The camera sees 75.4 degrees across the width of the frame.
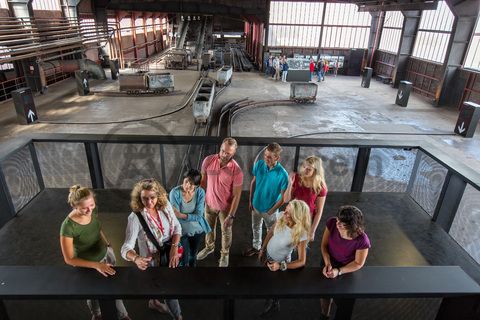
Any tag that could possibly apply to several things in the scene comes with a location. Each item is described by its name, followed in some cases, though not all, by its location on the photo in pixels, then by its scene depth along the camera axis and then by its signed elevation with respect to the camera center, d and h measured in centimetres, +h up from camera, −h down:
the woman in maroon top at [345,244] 226 -168
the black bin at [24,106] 1232 -300
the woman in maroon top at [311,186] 343 -162
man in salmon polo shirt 365 -175
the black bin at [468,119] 1246 -309
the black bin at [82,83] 1694 -290
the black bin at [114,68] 2184 -267
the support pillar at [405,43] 2119 -47
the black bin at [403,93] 1691 -297
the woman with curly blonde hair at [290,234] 271 -172
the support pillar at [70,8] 2030 +112
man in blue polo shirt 359 -172
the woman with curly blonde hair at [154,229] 273 -172
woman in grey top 322 -173
